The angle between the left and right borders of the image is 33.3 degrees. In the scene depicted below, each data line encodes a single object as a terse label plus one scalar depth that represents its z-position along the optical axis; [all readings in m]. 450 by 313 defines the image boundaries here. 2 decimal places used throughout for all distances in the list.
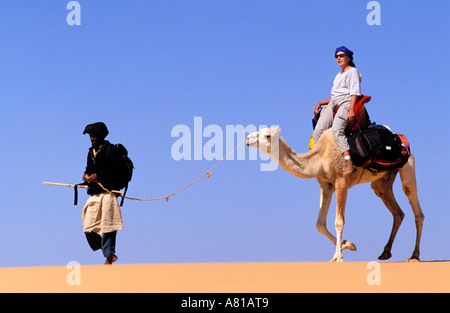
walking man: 13.74
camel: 13.94
